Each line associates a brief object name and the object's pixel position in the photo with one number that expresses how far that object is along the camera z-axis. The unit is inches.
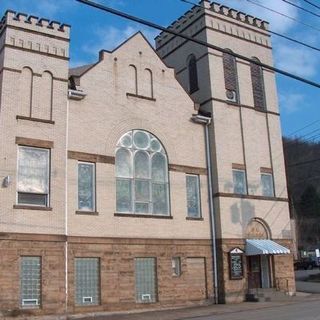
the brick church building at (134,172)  832.9
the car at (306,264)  2532.0
